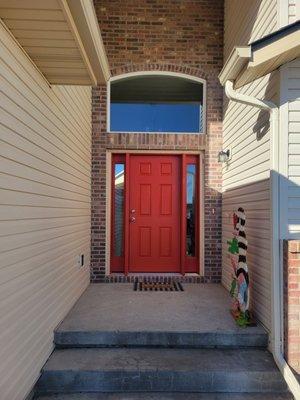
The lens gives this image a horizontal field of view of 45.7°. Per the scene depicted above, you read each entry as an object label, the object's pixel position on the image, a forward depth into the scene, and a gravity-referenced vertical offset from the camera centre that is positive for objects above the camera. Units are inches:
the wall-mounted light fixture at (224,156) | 201.8 +31.8
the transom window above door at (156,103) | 224.8 +68.8
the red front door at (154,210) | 225.3 +0.4
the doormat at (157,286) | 200.5 -43.9
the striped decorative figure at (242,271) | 144.8 -24.5
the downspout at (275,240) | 124.8 -9.9
